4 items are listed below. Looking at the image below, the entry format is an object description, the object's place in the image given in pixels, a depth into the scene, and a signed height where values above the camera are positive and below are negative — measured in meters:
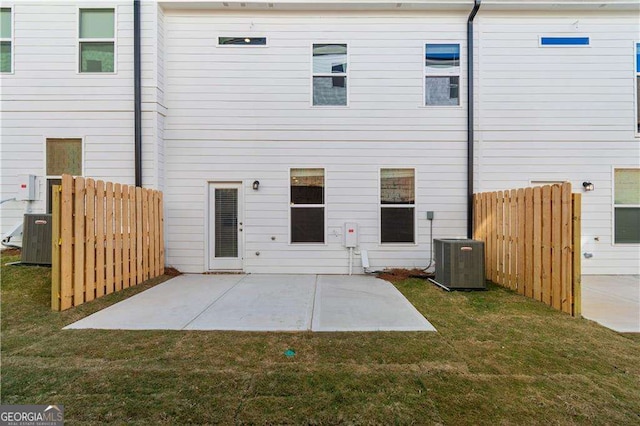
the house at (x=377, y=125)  6.48 +1.93
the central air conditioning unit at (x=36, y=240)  5.45 -0.55
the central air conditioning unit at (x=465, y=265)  5.16 -0.93
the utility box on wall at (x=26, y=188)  6.12 +0.47
